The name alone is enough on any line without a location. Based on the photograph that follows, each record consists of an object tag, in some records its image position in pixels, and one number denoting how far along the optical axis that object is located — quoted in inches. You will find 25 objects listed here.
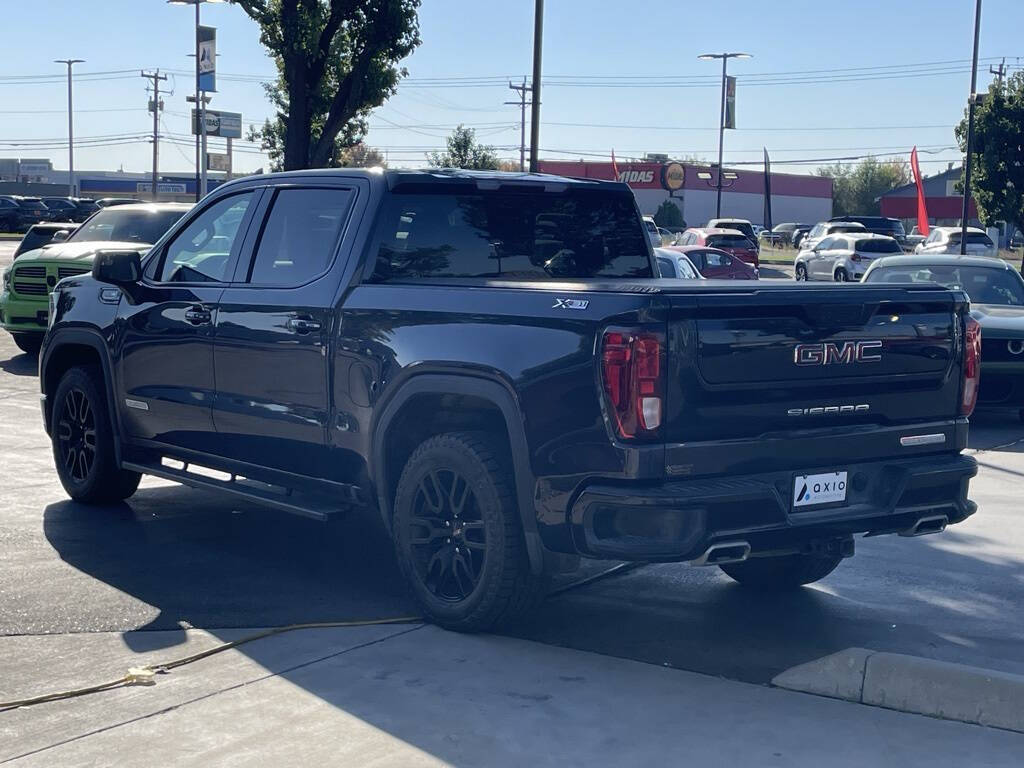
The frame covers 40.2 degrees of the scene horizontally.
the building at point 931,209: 3535.9
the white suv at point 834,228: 2093.0
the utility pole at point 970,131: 1371.8
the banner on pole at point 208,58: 1168.4
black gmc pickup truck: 207.6
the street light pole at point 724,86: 2468.0
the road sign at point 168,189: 3791.8
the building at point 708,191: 3166.8
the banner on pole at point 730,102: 2564.0
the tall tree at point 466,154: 1871.3
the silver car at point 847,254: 1488.7
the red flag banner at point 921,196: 1512.2
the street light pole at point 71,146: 3964.1
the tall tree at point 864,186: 4778.5
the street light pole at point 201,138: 1267.7
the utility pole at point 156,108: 3887.8
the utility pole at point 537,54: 818.2
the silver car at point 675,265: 694.5
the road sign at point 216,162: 1709.4
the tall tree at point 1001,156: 1403.8
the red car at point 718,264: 1035.6
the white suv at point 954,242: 1589.6
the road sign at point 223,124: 1360.7
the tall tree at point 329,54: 1027.9
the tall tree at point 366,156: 4213.6
